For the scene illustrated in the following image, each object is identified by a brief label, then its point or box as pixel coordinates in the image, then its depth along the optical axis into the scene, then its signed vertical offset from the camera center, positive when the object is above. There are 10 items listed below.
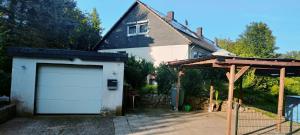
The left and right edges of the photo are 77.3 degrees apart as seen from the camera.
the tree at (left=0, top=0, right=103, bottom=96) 10.34 +3.58
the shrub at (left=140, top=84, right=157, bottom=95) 10.78 -0.97
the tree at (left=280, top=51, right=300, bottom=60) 59.07 +7.62
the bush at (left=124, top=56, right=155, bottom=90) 10.72 +0.02
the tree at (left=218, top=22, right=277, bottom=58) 28.68 +5.41
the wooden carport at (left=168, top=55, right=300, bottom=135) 5.66 +0.36
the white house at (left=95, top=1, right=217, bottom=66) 15.27 +3.16
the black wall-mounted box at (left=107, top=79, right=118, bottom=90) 7.75 -0.48
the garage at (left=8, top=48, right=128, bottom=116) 7.42 -0.41
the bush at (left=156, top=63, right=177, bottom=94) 11.04 -0.32
